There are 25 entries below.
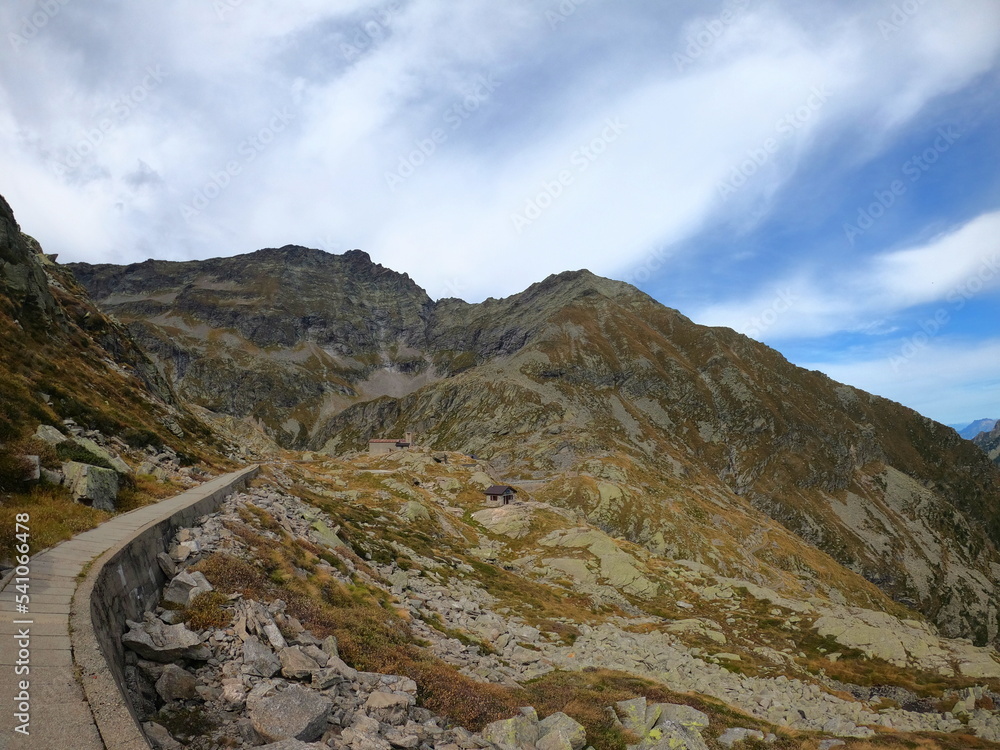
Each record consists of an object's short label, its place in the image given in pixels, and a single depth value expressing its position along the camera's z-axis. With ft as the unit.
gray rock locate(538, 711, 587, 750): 43.98
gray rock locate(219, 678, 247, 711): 33.17
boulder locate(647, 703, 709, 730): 57.31
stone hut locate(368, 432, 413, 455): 562.79
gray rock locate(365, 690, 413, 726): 37.86
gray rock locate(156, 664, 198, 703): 32.14
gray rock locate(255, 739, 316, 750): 28.19
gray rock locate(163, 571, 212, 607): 45.52
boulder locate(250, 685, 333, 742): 30.81
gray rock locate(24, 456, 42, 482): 55.57
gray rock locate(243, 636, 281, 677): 37.42
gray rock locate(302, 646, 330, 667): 43.33
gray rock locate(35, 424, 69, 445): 69.56
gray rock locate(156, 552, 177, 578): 49.75
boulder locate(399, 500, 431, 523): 209.94
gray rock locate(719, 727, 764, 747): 56.90
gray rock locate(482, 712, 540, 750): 40.96
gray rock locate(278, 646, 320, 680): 38.70
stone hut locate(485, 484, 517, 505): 323.98
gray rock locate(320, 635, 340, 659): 46.26
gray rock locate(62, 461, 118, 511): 60.49
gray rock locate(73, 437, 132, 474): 76.47
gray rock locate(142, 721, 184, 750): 27.04
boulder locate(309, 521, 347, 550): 106.01
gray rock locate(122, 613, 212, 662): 35.01
